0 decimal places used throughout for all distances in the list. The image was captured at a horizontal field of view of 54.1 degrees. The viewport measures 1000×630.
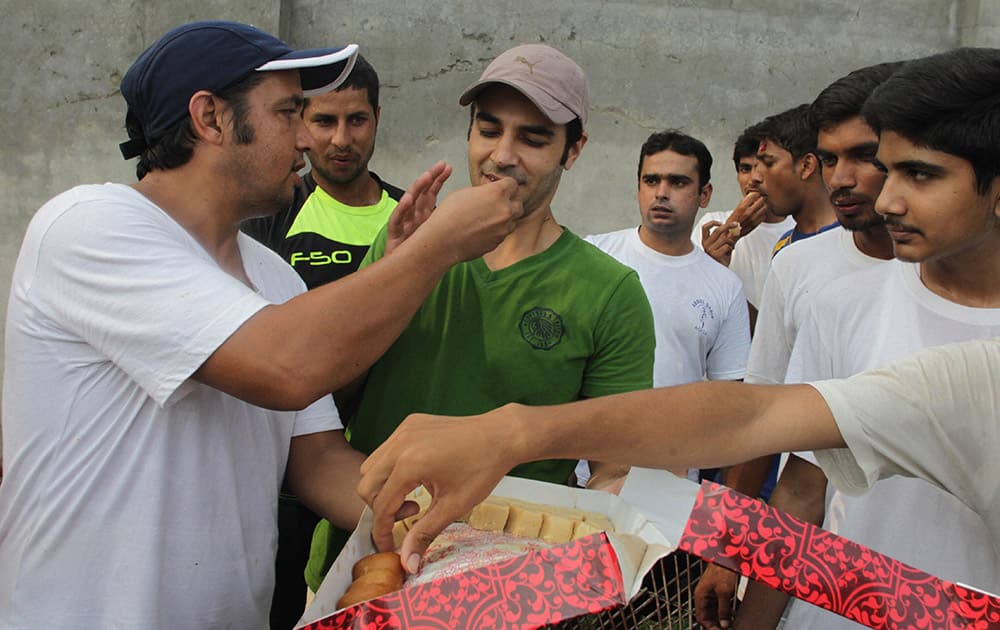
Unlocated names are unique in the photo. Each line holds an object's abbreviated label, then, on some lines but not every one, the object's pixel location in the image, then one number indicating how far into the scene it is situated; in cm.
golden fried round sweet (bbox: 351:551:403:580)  134
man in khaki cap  211
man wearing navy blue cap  155
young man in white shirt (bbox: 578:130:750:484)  439
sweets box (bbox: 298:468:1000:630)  103
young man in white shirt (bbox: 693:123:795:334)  502
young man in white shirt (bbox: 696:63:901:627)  283
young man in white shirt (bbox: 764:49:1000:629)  192
